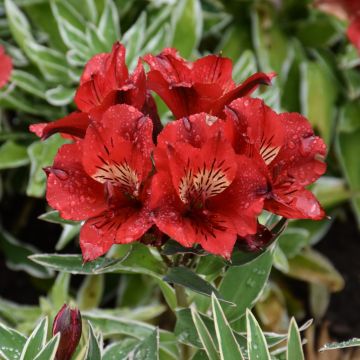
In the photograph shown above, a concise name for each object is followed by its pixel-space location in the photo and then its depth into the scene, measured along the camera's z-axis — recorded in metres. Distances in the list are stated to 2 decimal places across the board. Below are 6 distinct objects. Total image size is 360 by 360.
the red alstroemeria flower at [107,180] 0.74
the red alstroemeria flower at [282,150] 0.74
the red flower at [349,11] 1.01
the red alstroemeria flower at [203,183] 0.73
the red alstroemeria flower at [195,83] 0.76
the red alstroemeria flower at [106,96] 0.76
